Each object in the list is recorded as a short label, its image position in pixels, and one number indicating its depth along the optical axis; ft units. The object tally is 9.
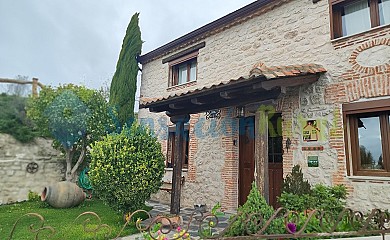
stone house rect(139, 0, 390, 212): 15.58
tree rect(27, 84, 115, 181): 29.71
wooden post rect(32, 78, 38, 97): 33.04
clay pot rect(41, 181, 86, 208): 25.26
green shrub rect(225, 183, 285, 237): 12.03
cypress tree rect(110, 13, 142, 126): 34.86
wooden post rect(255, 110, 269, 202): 14.71
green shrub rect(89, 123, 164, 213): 17.99
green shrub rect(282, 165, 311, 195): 16.98
